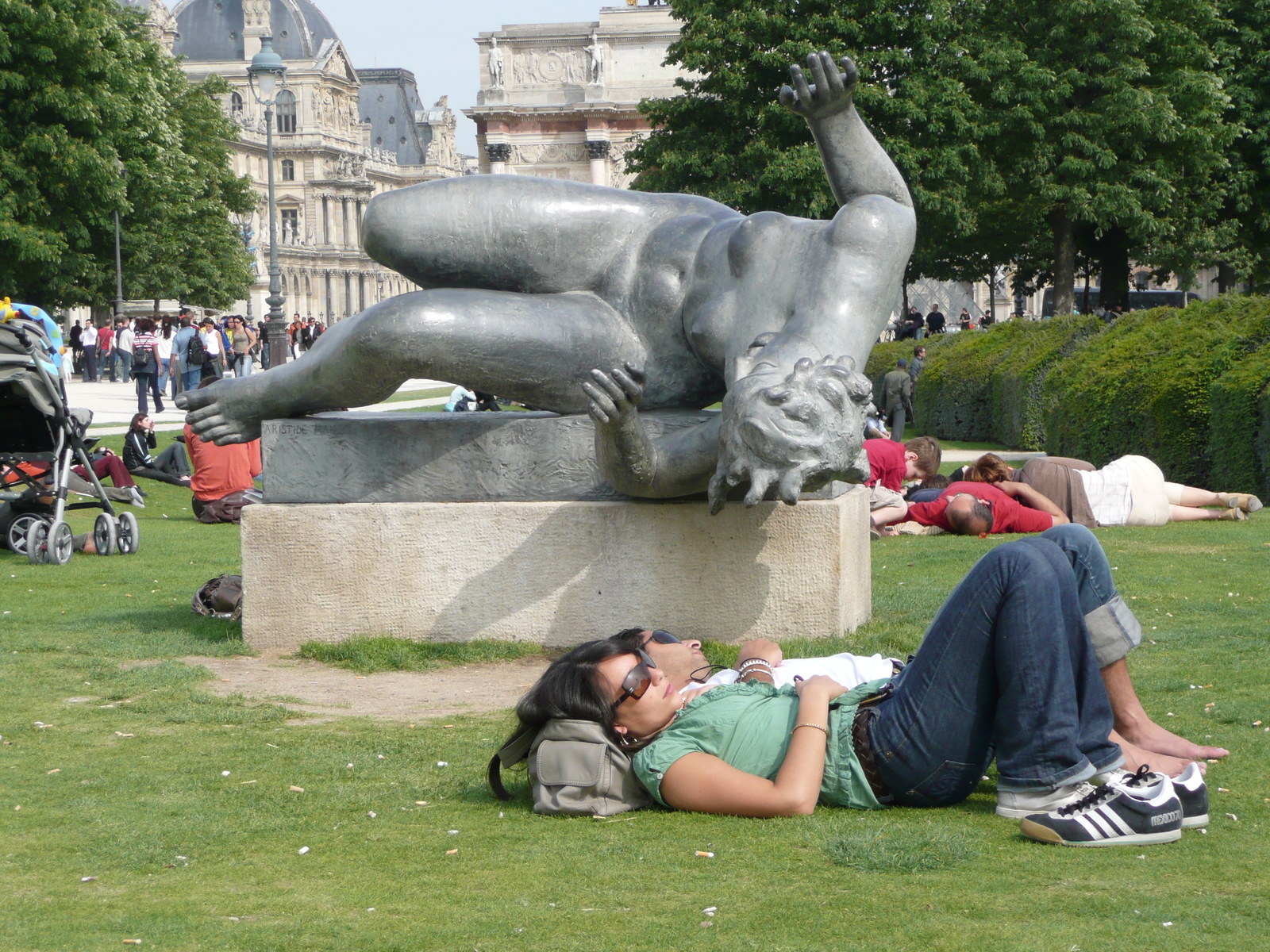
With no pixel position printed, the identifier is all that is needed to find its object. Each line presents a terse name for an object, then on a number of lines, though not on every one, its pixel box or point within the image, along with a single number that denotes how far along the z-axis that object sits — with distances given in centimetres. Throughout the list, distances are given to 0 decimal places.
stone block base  614
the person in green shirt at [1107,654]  418
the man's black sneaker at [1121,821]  369
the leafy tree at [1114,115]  3328
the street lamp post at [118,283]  3947
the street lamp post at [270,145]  3672
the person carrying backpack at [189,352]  3022
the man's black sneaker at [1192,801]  378
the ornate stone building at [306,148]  12212
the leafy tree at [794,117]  3322
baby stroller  1041
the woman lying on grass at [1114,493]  1047
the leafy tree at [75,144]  3122
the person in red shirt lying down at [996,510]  1020
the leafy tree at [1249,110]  3516
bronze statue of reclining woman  559
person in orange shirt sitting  1319
